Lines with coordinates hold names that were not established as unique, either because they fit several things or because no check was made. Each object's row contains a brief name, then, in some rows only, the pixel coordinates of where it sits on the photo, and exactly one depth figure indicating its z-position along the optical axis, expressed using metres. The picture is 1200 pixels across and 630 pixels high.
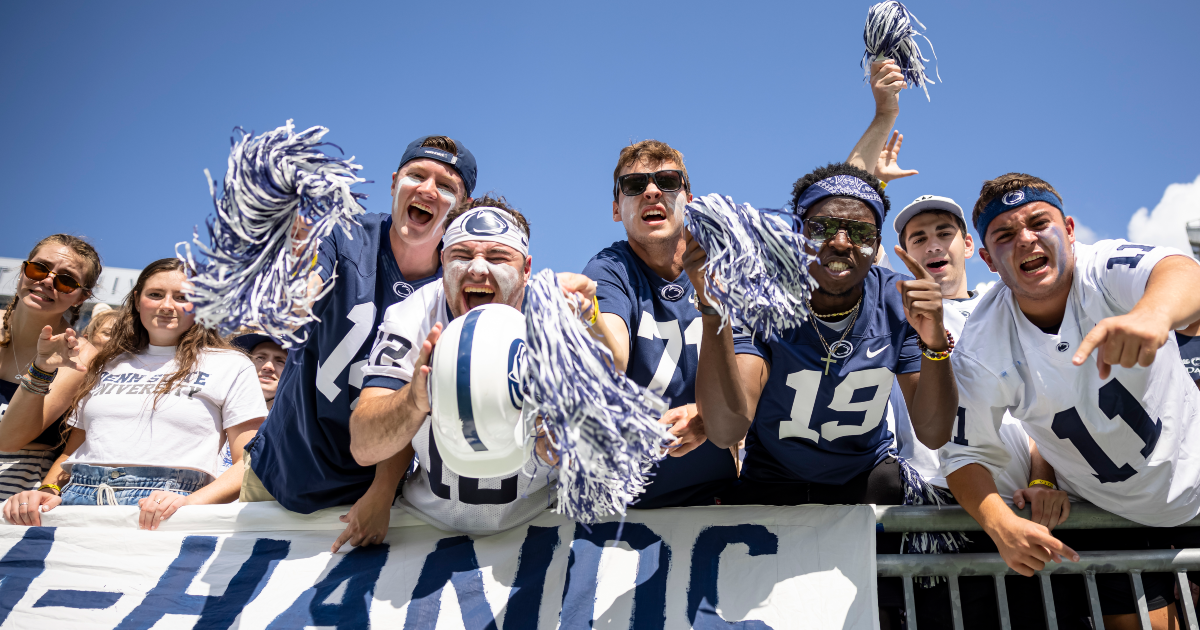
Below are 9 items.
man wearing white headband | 2.55
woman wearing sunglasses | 3.96
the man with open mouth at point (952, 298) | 3.09
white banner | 2.78
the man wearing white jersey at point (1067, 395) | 2.67
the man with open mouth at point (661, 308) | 3.00
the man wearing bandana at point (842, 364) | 2.78
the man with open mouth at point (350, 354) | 3.08
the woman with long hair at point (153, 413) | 3.61
